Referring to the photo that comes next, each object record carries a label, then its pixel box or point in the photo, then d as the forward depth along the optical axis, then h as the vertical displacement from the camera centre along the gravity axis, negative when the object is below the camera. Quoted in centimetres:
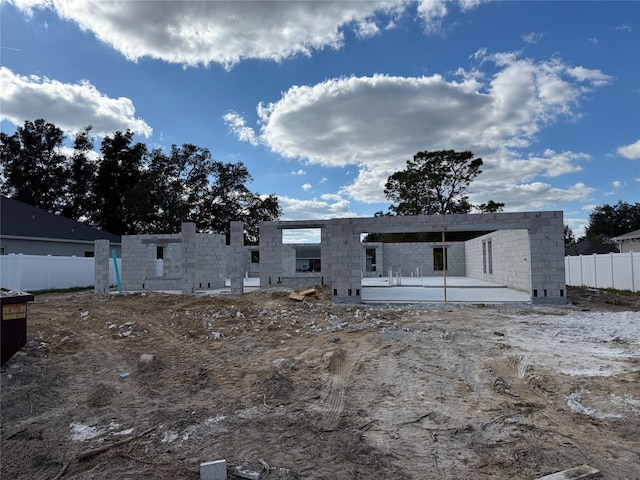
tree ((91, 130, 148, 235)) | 3841 +749
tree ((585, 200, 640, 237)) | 4902 +439
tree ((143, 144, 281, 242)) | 3572 +578
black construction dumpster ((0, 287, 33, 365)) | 618 -82
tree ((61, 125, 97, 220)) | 3825 +752
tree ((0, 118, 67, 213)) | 3606 +869
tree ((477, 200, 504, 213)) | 3622 +447
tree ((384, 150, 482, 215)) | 3588 +681
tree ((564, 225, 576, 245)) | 5589 +302
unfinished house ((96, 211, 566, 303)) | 1372 +24
